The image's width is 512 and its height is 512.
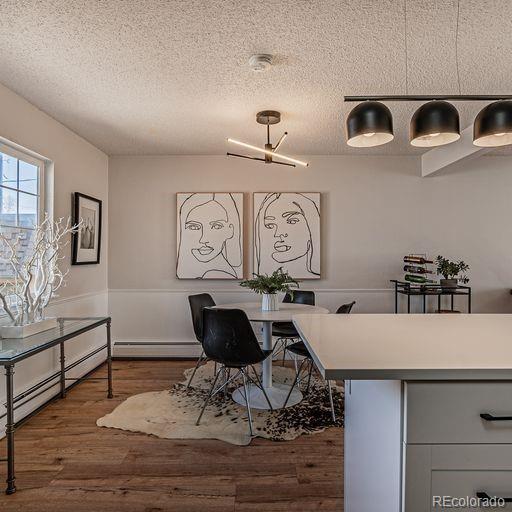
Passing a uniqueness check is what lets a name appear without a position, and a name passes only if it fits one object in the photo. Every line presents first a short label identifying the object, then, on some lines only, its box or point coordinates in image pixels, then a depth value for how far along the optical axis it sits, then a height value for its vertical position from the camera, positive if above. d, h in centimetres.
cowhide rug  250 -123
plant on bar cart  389 -15
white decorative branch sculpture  241 -20
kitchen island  93 -44
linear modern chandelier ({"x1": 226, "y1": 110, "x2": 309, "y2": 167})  297 +117
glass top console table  192 -57
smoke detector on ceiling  211 +116
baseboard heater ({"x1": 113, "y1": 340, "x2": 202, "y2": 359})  432 -113
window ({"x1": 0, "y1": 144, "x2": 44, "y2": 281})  260 +45
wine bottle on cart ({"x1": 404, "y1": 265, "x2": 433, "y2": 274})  402 -14
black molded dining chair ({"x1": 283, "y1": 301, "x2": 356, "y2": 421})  288 -76
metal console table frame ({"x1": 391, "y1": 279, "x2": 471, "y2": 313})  386 -37
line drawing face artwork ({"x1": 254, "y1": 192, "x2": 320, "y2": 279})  427 +33
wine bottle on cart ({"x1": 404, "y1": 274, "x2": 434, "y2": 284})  393 -24
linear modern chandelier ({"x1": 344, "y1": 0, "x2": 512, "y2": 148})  132 +53
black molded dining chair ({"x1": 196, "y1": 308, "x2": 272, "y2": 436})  251 -60
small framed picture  352 +26
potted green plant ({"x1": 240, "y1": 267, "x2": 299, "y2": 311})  314 -27
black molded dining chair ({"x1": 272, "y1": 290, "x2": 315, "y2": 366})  352 -72
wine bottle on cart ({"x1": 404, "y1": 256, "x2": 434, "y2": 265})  404 -3
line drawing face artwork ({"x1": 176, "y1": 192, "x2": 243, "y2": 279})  427 +25
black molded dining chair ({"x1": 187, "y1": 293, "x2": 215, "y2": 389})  331 -50
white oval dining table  288 -104
